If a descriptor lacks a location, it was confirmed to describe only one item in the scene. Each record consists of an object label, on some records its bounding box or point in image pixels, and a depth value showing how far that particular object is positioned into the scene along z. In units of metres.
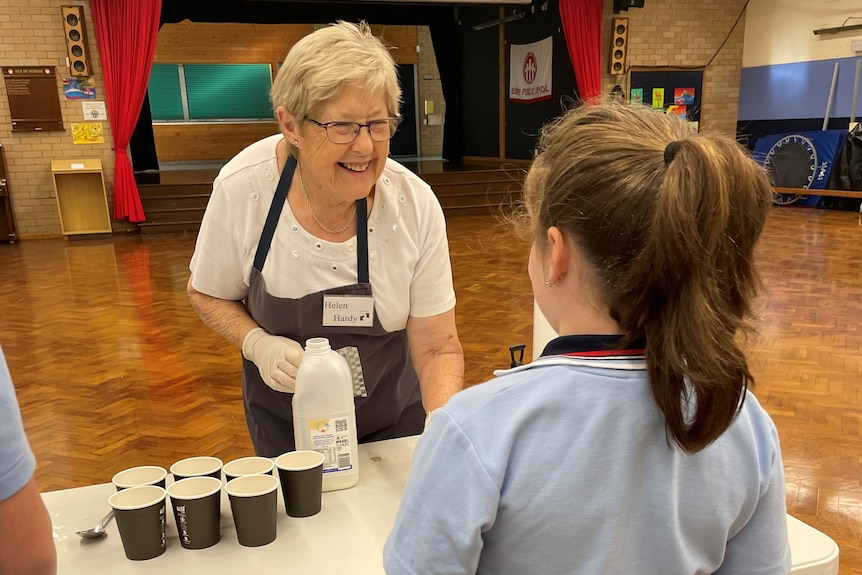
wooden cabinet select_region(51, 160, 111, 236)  8.95
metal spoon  1.09
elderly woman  1.41
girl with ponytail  0.64
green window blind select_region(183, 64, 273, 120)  13.98
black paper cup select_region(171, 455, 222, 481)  1.14
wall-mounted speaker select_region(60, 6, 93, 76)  8.55
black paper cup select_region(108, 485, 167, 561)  1.02
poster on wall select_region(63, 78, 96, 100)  8.80
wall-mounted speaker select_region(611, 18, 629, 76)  10.59
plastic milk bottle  1.19
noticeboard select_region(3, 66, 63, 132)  8.60
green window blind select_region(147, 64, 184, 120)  13.76
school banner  11.74
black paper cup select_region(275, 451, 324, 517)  1.13
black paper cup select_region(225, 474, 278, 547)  1.05
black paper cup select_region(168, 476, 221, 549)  1.05
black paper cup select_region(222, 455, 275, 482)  1.15
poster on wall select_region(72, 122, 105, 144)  8.94
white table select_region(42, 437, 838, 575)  1.03
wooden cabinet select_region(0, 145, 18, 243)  8.55
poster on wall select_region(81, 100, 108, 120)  8.92
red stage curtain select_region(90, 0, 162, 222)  8.73
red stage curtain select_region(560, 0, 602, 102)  10.41
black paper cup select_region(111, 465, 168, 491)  1.13
